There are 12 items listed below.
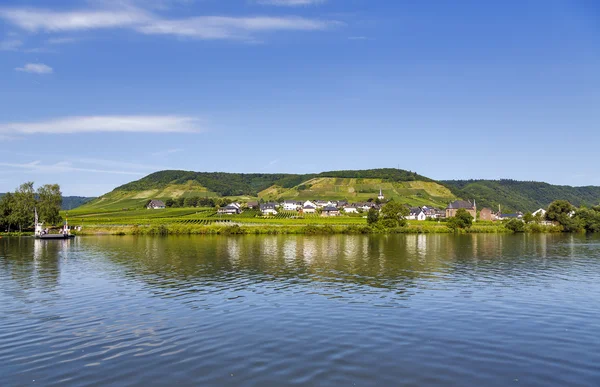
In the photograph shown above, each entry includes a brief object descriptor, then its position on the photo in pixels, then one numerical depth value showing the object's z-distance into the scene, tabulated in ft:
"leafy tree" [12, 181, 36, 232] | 386.05
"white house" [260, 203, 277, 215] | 615.57
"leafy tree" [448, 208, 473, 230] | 387.57
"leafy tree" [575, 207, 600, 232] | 404.57
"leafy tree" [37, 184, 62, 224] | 409.28
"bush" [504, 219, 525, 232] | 389.39
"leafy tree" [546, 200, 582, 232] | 403.95
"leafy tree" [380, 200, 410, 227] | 379.76
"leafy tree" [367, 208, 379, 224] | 391.04
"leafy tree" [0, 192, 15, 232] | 385.29
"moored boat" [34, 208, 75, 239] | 330.75
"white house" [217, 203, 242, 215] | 628.77
